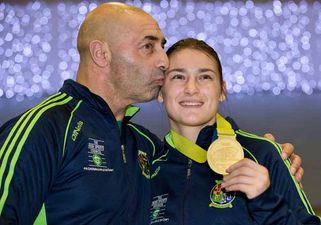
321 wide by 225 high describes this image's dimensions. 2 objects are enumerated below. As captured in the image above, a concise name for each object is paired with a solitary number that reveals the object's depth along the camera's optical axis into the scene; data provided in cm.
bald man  262
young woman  261
